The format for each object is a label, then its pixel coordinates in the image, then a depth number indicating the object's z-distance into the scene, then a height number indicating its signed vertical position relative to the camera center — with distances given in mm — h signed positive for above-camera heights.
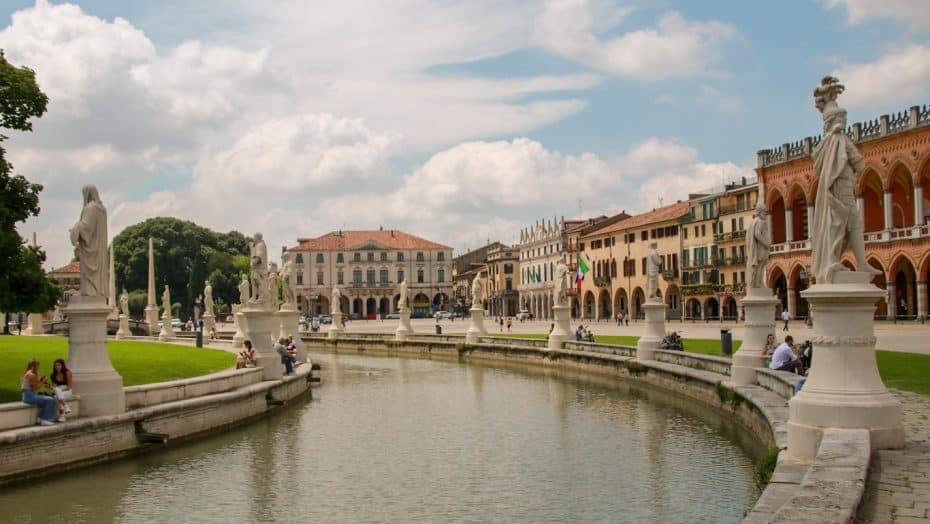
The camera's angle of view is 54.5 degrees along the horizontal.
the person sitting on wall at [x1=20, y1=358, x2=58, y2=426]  15445 -1375
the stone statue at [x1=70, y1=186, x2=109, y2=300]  17234 +1430
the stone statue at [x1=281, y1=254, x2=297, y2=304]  41000 +1668
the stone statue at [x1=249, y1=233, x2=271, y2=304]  26422 +1264
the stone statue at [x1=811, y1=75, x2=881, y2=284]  11125 +1298
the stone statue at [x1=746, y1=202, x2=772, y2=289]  20078 +1310
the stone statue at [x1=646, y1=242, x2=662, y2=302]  29516 +1154
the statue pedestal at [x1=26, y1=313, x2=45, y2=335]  57344 -415
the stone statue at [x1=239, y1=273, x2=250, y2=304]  41291 +1247
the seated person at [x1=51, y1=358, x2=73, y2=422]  15906 -1207
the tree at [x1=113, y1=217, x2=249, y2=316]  117562 +7216
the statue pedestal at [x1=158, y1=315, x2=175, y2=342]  57925 -778
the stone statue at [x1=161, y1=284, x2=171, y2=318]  60244 +854
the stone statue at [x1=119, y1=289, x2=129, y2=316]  64438 +940
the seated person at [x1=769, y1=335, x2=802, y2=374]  19391 -1167
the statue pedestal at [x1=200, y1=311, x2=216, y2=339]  59344 -358
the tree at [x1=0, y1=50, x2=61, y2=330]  20453 +2423
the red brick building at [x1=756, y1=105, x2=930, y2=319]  56406 +6826
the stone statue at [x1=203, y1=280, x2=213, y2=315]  60106 +944
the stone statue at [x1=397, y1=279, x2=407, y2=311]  56644 +908
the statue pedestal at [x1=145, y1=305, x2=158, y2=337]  64831 +34
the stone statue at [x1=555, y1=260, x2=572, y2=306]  39781 +1094
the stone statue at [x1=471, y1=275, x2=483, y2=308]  49506 +1133
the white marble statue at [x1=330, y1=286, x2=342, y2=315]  62153 +794
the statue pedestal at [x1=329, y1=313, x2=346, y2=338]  61706 -943
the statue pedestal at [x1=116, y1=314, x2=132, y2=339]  57469 -652
